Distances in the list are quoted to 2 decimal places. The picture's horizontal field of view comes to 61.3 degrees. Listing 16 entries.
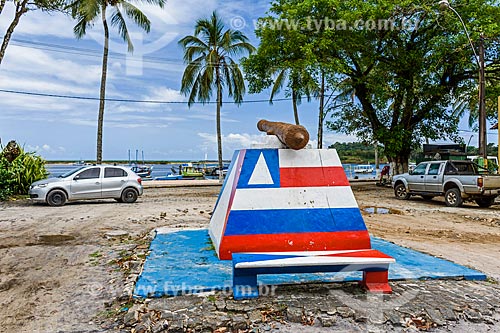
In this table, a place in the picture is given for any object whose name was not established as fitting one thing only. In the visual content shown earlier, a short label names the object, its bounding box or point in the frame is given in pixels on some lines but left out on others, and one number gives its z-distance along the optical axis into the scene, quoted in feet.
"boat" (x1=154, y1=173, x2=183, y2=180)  131.25
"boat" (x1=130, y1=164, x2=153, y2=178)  164.26
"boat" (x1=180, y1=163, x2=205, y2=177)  145.89
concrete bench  12.92
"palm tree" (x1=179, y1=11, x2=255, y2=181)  92.32
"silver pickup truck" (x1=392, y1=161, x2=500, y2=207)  45.57
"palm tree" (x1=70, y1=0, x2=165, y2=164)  74.13
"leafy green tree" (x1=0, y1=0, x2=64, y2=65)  56.90
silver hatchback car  47.62
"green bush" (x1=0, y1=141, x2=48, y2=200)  55.15
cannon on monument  17.66
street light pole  52.30
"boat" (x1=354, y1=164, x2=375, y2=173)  202.92
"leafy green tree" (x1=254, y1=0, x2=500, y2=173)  61.05
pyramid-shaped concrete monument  16.84
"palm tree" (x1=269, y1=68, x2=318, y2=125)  65.62
